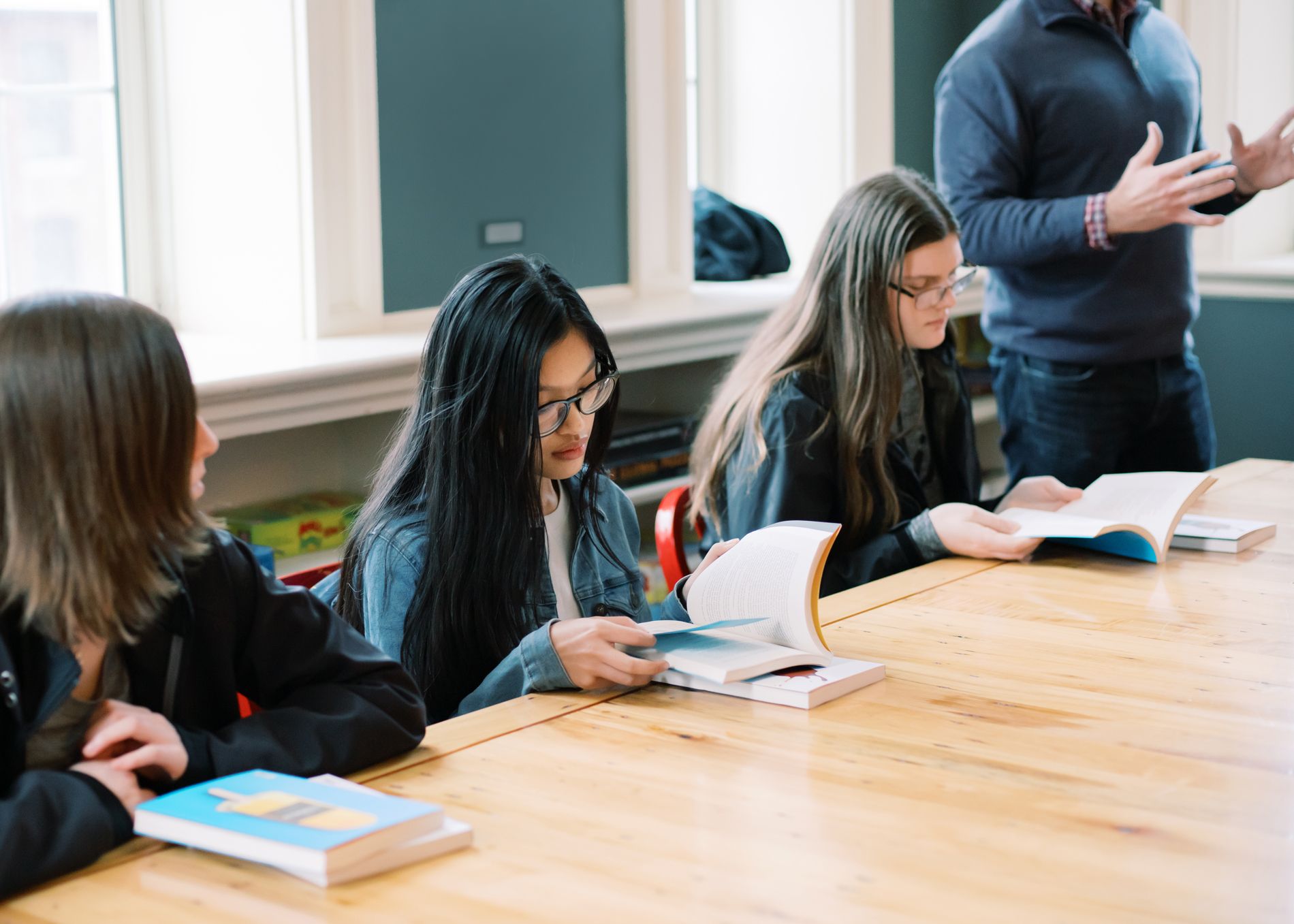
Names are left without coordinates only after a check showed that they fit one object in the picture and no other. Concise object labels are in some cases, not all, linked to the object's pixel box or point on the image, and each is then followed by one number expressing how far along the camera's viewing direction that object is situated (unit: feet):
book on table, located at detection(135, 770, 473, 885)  3.27
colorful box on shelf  8.50
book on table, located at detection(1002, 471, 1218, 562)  6.41
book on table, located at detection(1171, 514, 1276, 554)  6.72
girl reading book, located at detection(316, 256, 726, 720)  5.04
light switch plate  10.04
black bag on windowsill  12.88
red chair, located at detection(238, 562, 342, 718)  5.67
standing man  8.63
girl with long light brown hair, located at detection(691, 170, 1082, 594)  6.84
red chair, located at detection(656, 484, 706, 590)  6.82
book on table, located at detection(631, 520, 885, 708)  4.67
